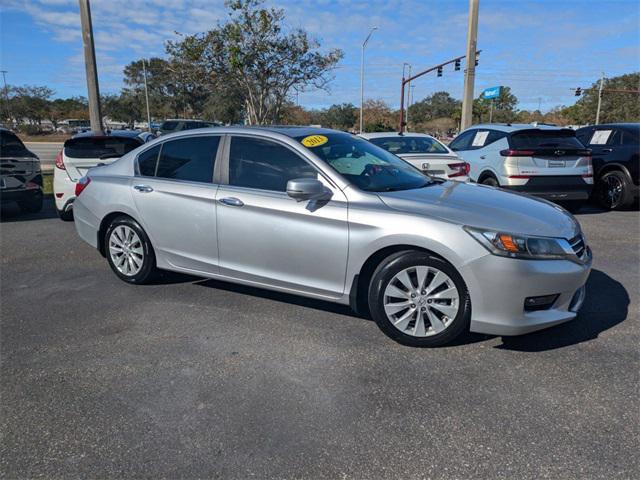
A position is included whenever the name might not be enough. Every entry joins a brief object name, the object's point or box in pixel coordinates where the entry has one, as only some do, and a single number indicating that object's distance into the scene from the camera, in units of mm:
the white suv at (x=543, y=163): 8180
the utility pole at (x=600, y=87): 53684
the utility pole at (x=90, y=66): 11008
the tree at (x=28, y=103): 65750
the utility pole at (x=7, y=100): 64750
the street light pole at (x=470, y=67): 15727
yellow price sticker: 4125
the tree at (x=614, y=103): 56688
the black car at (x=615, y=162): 8852
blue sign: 36156
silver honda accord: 3297
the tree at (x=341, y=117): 64600
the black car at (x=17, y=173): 8062
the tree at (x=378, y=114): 63219
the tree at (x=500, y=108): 72688
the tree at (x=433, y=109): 84081
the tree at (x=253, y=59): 19359
